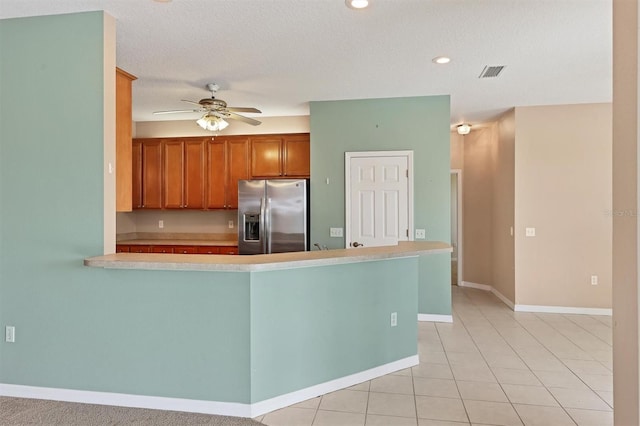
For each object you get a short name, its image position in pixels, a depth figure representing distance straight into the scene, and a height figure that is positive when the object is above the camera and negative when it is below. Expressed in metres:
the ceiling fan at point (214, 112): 4.11 +1.08
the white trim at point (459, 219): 7.24 -0.11
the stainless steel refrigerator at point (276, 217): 5.16 -0.05
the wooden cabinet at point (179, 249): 5.61 -0.51
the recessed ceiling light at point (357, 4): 2.68 +1.44
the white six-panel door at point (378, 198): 5.05 +0.20
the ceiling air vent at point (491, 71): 3.88 +1.44
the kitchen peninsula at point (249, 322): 2.60 -0.76
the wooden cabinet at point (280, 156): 5.65 +0.84
